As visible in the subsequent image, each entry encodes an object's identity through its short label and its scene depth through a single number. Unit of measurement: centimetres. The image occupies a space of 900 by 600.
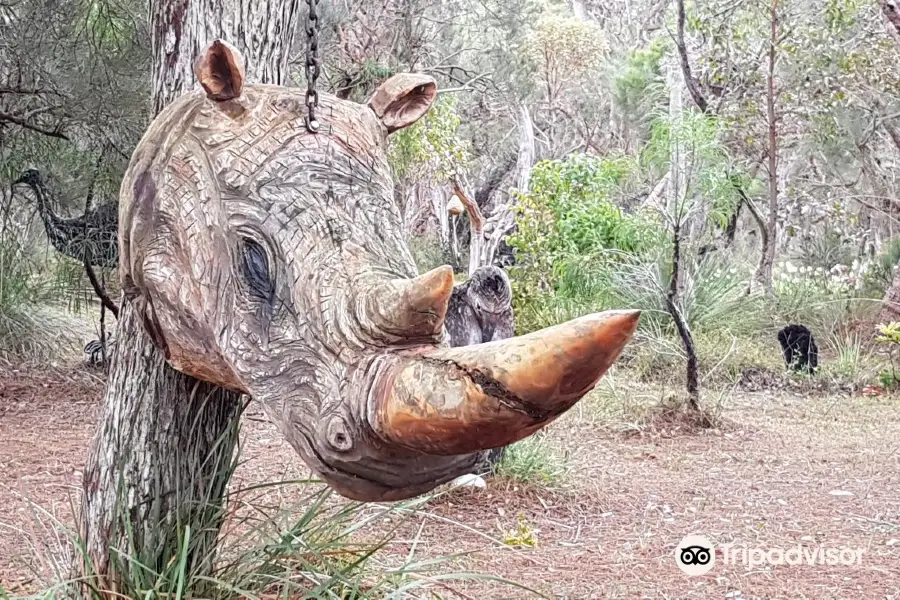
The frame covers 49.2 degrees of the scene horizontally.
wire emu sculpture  701
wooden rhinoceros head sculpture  156
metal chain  227
